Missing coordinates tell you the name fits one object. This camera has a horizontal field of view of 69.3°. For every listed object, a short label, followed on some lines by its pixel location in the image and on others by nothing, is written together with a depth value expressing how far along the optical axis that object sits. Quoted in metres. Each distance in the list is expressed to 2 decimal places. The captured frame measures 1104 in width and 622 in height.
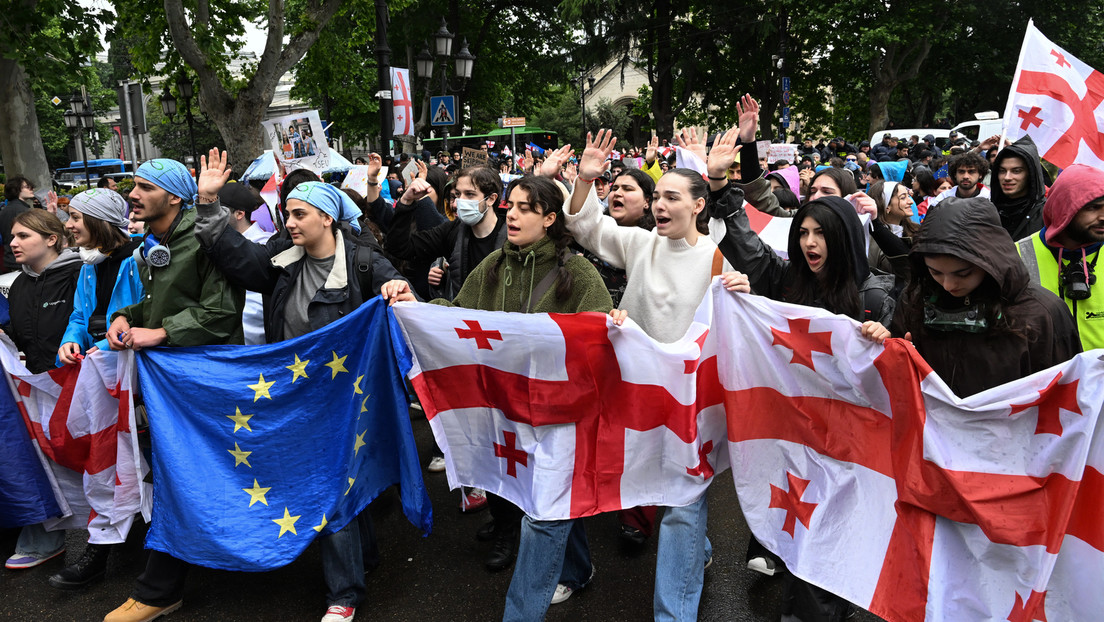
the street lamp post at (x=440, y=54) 14.83
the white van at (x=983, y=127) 21.81
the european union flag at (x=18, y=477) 4.07
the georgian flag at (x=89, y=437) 3.79
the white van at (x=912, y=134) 23.02
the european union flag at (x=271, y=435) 3.53
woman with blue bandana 3.55
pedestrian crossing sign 12.87
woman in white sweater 3.54
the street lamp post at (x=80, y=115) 24.98
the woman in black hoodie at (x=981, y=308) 2.64
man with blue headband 3.57
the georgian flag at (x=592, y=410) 3.18
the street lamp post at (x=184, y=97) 16.89
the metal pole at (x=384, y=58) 10.59
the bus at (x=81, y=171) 36.65
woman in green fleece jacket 3.41
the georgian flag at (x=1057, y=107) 5.48
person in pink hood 3.22
